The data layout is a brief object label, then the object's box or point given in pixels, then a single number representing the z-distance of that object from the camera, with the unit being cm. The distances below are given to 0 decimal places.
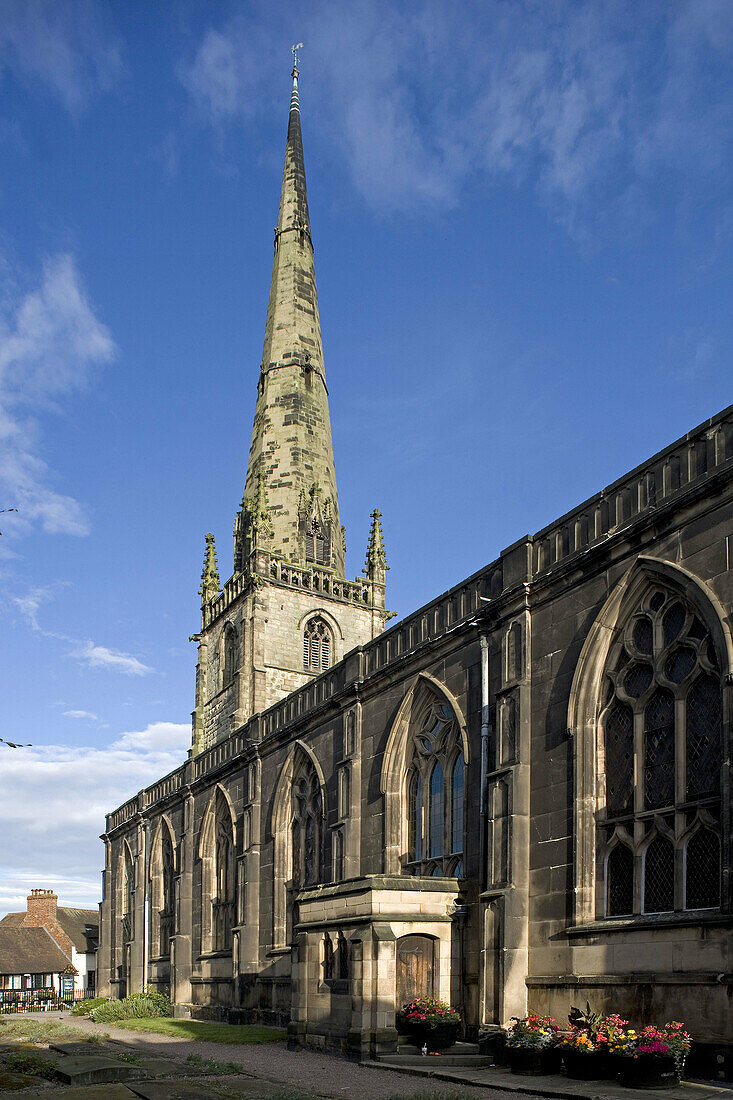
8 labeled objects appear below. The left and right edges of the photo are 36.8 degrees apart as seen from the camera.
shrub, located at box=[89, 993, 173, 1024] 3409
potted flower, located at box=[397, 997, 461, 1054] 1923
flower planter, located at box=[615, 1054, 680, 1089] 1389
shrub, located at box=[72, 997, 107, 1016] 3849
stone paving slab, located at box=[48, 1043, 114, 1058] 1962
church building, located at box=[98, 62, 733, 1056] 1638
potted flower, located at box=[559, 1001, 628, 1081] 1476
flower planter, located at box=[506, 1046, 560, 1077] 1618
